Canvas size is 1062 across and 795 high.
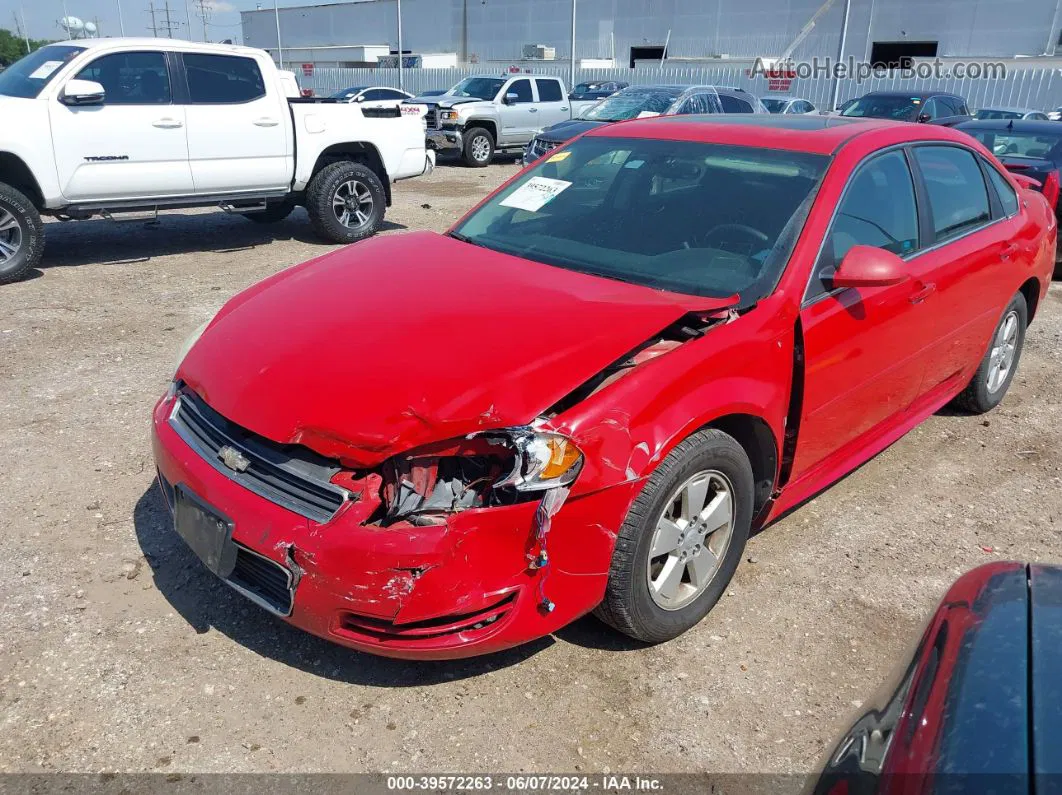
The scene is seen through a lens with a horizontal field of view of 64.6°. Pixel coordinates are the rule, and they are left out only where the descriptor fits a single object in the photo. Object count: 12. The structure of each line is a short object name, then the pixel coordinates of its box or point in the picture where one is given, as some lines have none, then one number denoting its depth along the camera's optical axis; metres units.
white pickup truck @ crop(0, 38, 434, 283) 7.42
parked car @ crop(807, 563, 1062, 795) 1.28
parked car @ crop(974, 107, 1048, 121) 19.03
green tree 72.92
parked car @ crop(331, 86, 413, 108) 23.01
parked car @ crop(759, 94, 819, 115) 19.59
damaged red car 2.46
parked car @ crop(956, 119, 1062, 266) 8.32
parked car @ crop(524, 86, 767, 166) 12.99
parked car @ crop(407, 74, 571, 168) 16.55
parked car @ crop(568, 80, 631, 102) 25.75
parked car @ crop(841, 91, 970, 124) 14.89
